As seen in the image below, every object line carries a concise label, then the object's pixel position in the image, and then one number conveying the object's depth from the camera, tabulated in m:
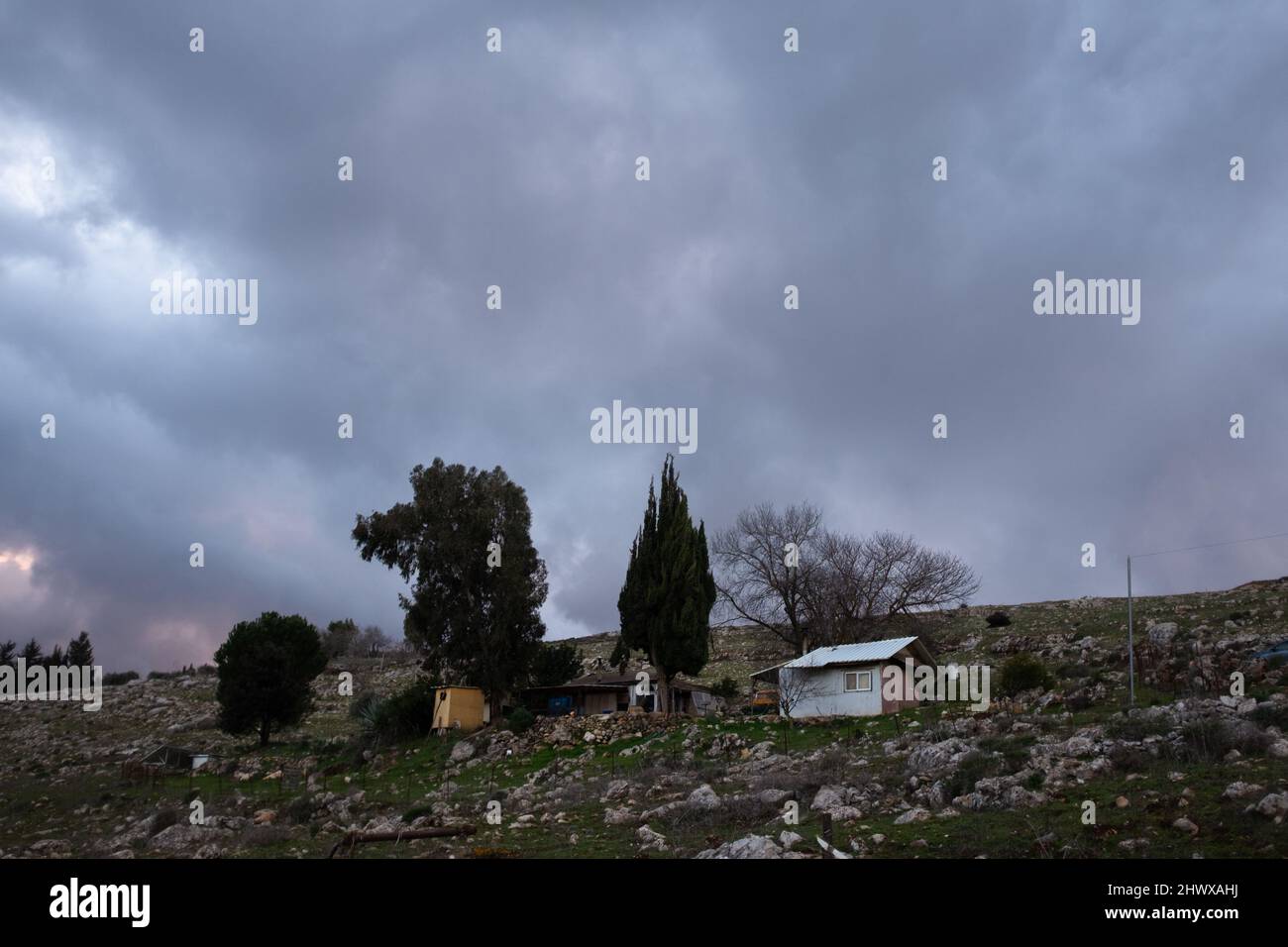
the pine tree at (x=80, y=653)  80.44
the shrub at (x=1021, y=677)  31.08
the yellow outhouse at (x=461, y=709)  40.47
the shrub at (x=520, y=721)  37.27
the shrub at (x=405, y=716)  41.19
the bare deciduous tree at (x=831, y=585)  49.72
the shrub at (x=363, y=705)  46.38
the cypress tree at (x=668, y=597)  40.53
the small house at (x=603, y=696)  43.97
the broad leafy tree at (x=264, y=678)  46.84
